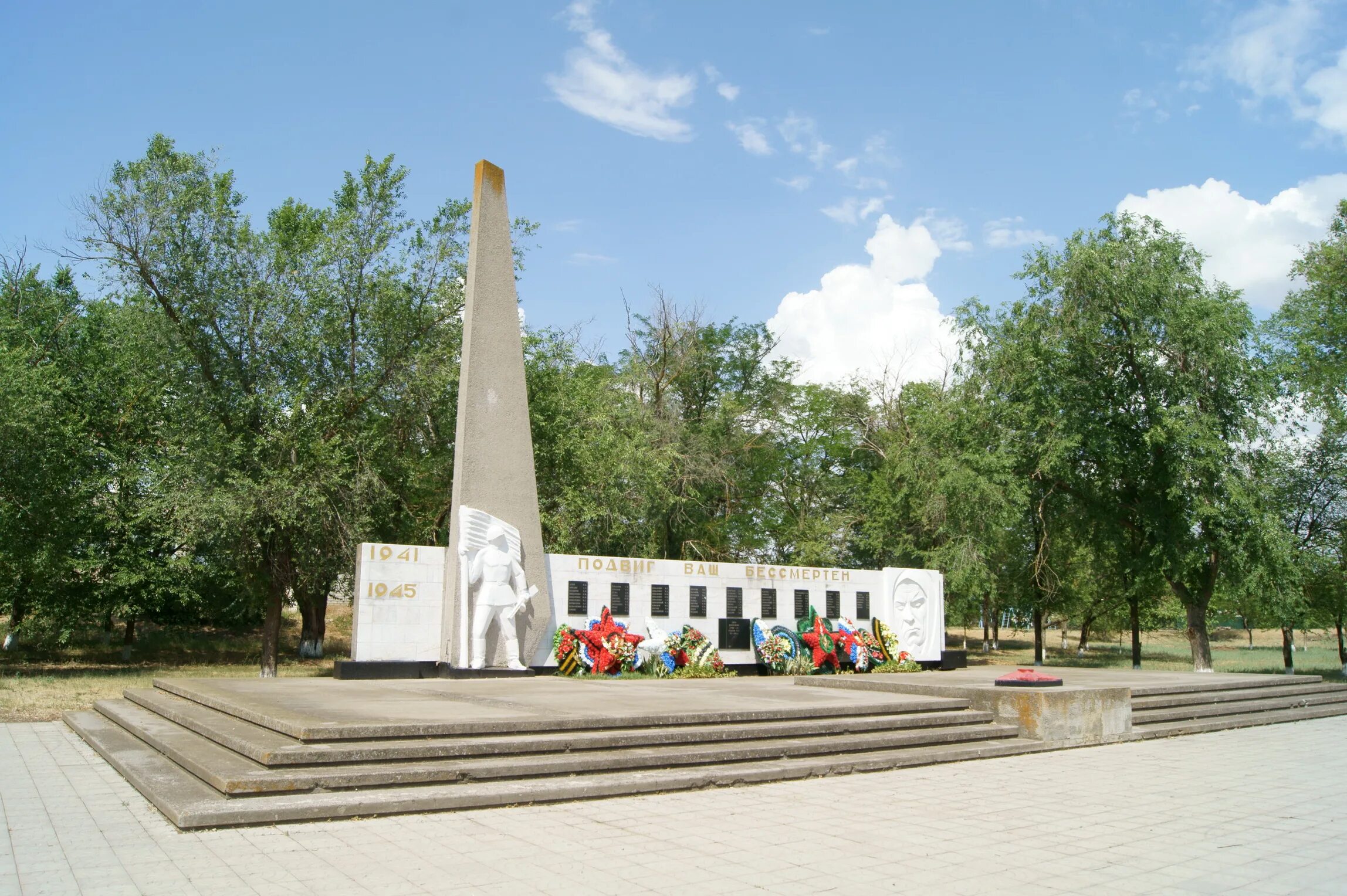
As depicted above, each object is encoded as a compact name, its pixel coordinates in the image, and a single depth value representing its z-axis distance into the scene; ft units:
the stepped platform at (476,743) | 22.65
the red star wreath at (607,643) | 57.72
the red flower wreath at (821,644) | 68.28
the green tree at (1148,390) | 77.71
